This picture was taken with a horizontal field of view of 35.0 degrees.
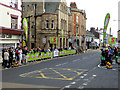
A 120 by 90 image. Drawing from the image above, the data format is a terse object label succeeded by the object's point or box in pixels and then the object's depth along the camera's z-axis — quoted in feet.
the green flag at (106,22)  85.89
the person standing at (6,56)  53.52
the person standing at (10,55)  55.79
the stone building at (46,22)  133.49
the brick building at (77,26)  180.05
